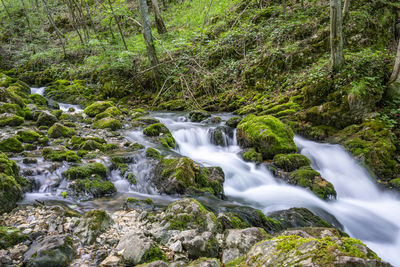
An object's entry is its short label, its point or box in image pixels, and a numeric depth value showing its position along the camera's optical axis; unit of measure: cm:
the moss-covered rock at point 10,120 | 764
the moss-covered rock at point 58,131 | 724
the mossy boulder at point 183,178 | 493
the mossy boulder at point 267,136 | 677
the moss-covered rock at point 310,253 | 146
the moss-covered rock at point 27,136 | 646
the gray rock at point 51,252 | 242
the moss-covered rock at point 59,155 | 547
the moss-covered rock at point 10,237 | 270
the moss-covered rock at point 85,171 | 486
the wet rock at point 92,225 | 302
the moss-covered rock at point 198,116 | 1011
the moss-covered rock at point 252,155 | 690
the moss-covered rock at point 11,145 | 569
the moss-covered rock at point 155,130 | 804
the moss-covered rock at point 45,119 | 834
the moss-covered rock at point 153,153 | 608
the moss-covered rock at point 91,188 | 453
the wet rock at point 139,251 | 248
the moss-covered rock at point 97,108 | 1062
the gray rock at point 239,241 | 270
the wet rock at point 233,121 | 889
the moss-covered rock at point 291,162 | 635
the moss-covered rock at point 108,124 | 858
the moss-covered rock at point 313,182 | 557
